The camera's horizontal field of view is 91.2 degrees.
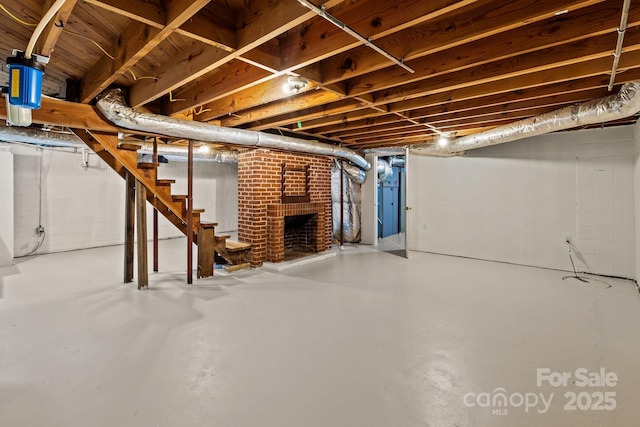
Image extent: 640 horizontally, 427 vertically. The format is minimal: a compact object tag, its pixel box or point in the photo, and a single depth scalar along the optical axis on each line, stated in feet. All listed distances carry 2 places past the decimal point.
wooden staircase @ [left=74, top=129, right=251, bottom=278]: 11.11
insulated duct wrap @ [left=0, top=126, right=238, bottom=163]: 13.55
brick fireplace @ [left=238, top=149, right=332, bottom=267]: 15.26
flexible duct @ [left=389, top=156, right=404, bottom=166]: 25.19
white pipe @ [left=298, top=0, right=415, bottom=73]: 4.75
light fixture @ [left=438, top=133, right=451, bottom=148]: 16.02
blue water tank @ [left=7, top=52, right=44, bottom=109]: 5.24
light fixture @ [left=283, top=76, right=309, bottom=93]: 8.25
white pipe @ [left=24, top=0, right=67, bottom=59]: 3.93
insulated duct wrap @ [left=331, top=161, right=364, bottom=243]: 21.58
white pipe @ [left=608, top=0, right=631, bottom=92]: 4.87
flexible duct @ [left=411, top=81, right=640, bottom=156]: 8.77
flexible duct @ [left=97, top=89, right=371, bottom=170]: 9.46
